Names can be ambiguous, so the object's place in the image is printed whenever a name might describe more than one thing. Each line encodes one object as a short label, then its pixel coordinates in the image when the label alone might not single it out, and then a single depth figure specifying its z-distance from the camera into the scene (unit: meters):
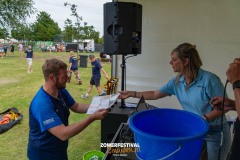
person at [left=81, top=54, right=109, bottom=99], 6.73
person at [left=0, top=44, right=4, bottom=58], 19.79
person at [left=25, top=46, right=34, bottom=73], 11.68
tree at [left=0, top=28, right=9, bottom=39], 15.86
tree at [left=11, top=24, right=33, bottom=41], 33.13
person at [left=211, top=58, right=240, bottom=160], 1.17
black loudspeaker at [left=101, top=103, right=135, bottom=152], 2.96
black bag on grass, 4.34
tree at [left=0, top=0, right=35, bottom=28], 14.03
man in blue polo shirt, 1.57
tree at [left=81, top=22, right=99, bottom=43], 19.95
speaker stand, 3.13
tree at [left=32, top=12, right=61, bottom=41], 39.86
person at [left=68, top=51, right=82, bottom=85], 9.15
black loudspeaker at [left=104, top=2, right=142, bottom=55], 2.76
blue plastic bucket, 0.79
